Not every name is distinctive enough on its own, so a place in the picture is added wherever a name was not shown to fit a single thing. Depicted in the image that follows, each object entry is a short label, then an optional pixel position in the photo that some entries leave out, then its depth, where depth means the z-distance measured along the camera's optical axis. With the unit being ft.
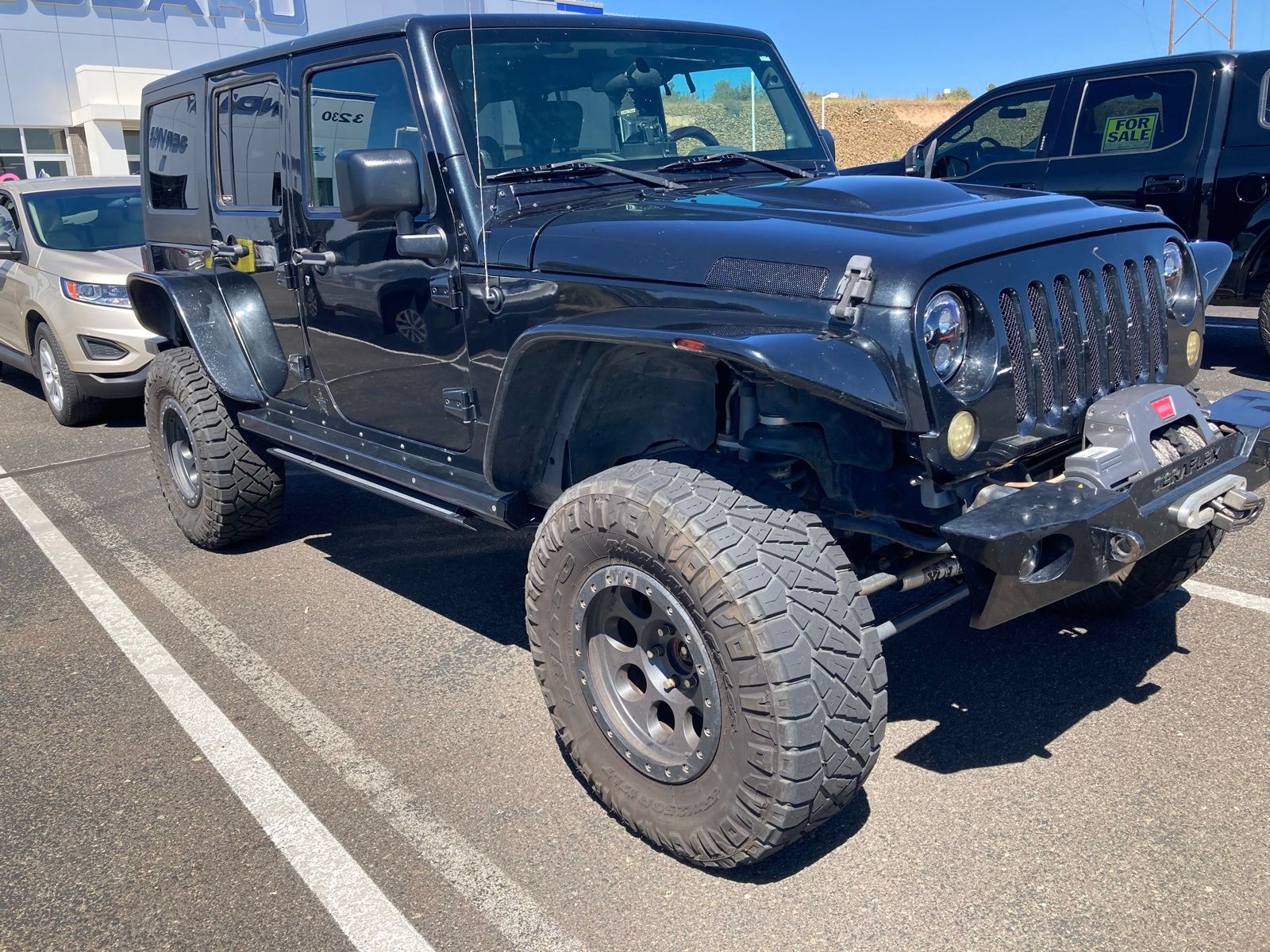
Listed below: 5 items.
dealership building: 83.05
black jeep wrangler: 7.90
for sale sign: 24.26
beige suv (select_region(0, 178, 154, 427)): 25.03
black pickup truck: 23.02
